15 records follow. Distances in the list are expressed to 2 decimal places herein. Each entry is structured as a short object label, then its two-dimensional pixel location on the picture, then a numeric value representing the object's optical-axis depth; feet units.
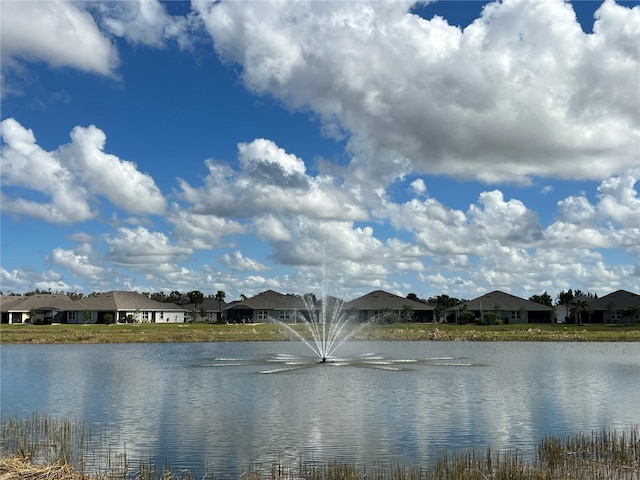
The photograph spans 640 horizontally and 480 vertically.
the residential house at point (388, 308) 457.68
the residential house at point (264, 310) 479.82
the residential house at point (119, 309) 436.35
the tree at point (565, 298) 508.90
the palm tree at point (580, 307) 406.66
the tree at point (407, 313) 456.45
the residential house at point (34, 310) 441.68
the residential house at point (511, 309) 434.30
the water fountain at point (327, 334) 209.81
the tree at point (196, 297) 555.28
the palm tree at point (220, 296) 544.21
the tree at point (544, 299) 524.11
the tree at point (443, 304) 456.53
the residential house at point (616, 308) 412.16
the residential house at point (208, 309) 521.24
